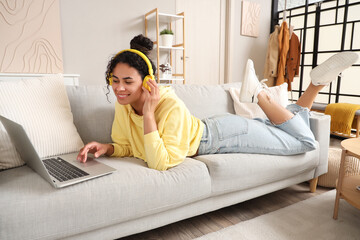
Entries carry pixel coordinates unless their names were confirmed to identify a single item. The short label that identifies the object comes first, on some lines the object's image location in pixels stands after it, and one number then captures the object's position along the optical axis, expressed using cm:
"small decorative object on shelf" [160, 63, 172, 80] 341
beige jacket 416
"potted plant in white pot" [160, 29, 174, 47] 329
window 361
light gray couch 89
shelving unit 327
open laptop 94
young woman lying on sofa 117
